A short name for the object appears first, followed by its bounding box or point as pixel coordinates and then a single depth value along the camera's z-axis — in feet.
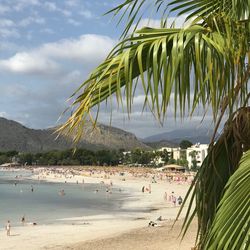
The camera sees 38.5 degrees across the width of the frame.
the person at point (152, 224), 53.30
